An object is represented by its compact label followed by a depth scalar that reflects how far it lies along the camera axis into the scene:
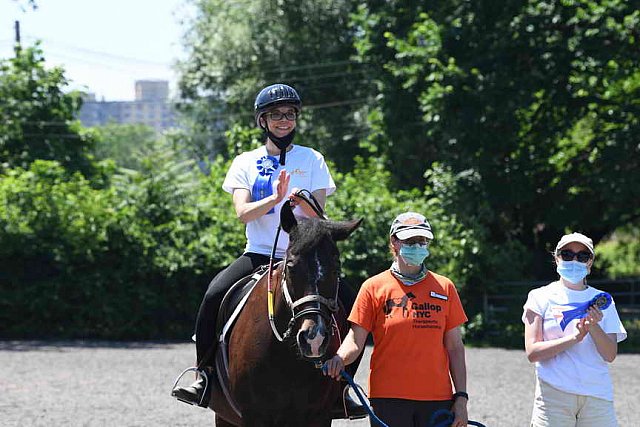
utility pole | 44.36
